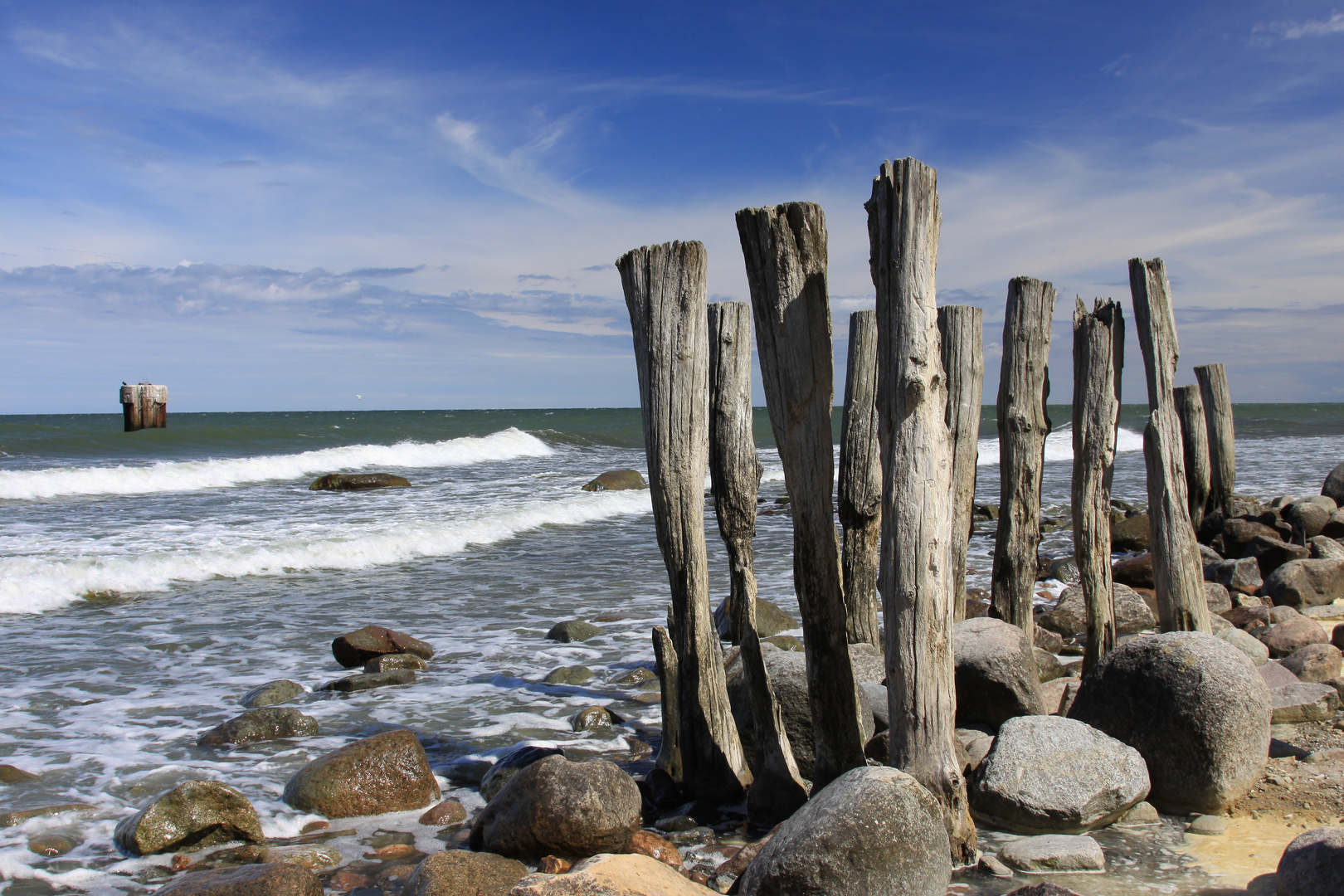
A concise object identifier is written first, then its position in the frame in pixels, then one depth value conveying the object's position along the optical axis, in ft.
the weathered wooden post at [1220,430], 37.91
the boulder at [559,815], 12.51
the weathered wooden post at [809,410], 11.99
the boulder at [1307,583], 27.55
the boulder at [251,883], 10.66
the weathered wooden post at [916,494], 11.09
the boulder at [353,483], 68.18
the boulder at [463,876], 10.94
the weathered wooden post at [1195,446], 35.73
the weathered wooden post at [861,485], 18.13
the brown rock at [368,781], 14.52
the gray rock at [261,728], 17.81
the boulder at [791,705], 14.90
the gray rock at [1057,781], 12.44
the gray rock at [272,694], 20.40
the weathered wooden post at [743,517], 13.10
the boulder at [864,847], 9.92
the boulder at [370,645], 23.21
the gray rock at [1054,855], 11.46
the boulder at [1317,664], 18.51
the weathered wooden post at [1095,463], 17.66
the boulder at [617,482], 67.62
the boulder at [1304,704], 16.70
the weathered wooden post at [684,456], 12.98
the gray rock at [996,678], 16.17
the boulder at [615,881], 9.22
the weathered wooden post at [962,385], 17.38
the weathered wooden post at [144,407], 115.55
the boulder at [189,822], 13.23
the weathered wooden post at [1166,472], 18.12
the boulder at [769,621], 26.08
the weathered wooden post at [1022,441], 17.95
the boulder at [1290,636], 20.90
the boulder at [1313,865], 9.27
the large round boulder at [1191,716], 13.08
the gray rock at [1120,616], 25.18
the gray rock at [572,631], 25.88
